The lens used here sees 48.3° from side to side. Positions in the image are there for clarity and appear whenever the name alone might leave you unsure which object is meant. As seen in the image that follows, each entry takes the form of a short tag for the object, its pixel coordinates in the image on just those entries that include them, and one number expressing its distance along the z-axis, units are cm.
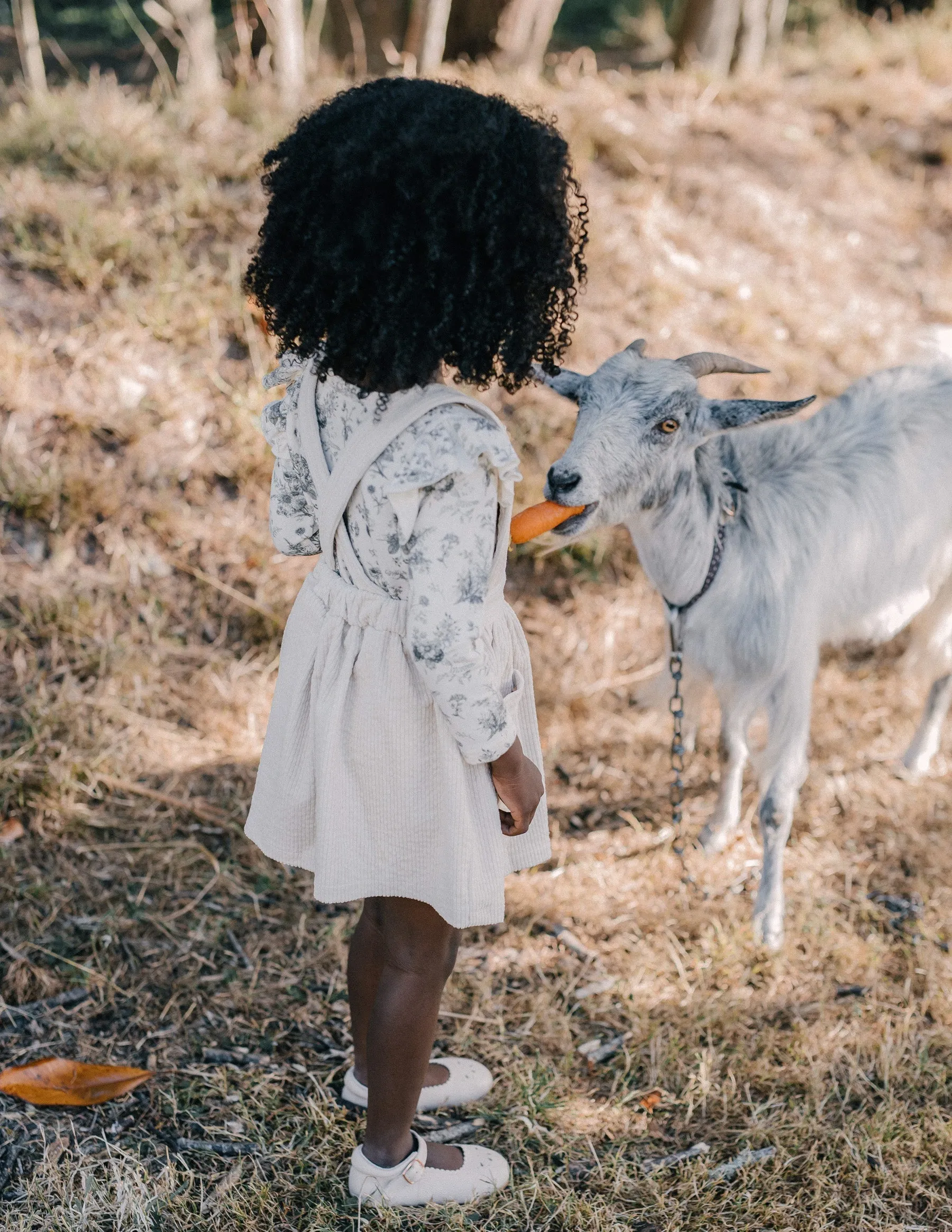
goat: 293
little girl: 168
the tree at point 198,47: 580
